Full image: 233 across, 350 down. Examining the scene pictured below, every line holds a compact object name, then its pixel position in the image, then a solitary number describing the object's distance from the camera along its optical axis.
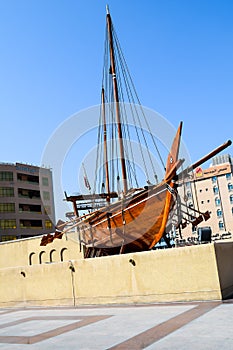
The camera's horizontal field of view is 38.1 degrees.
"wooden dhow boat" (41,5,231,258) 14.59
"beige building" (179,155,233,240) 83.19
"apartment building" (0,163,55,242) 63.02
